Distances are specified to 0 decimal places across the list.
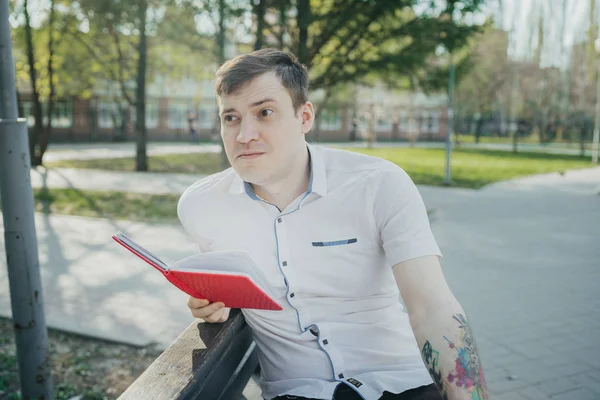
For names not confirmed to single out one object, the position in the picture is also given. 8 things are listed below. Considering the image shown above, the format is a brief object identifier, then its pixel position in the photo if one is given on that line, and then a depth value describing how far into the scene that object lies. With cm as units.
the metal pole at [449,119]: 1096
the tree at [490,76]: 3438
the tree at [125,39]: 1159
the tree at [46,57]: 1641
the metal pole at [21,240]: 250
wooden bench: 146
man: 190
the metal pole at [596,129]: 2162
